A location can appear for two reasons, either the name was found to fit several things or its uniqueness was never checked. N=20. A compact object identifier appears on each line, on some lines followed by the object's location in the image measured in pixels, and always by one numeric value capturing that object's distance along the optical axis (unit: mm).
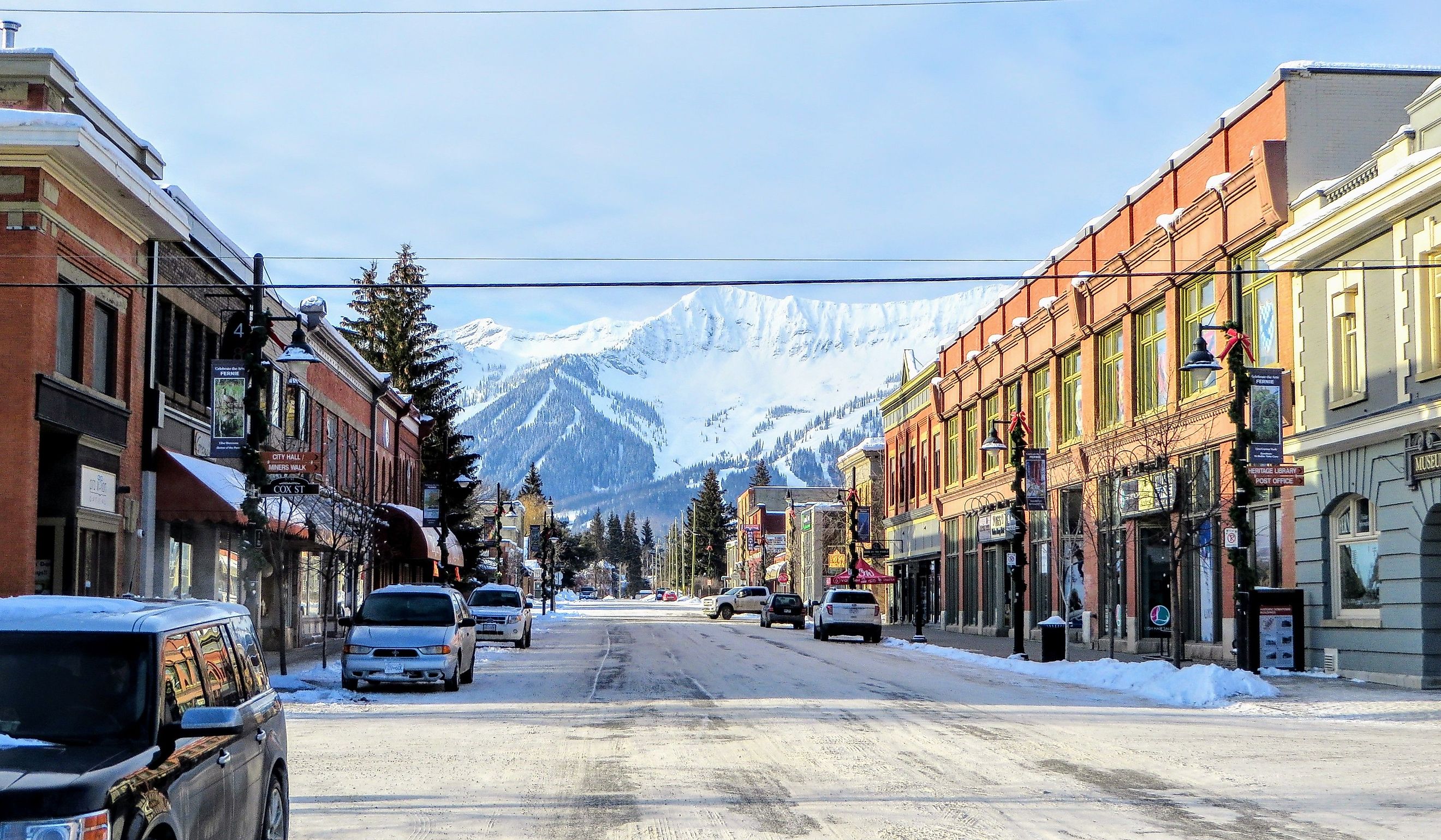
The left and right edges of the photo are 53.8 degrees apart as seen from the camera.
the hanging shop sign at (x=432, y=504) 47656
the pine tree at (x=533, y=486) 155625
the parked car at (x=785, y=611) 61281
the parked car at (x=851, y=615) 45406
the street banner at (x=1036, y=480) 36156
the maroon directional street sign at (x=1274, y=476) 24828
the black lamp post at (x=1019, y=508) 35031
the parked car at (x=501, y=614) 38219
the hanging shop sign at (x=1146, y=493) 31264
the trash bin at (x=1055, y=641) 30938
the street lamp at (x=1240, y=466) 24938
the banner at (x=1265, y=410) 25062
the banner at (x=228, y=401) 24250
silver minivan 22484
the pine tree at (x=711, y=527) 167875
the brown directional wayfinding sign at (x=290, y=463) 24922
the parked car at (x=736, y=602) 75438
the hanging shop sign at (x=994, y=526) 48438
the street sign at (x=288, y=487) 23828
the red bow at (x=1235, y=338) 25391
